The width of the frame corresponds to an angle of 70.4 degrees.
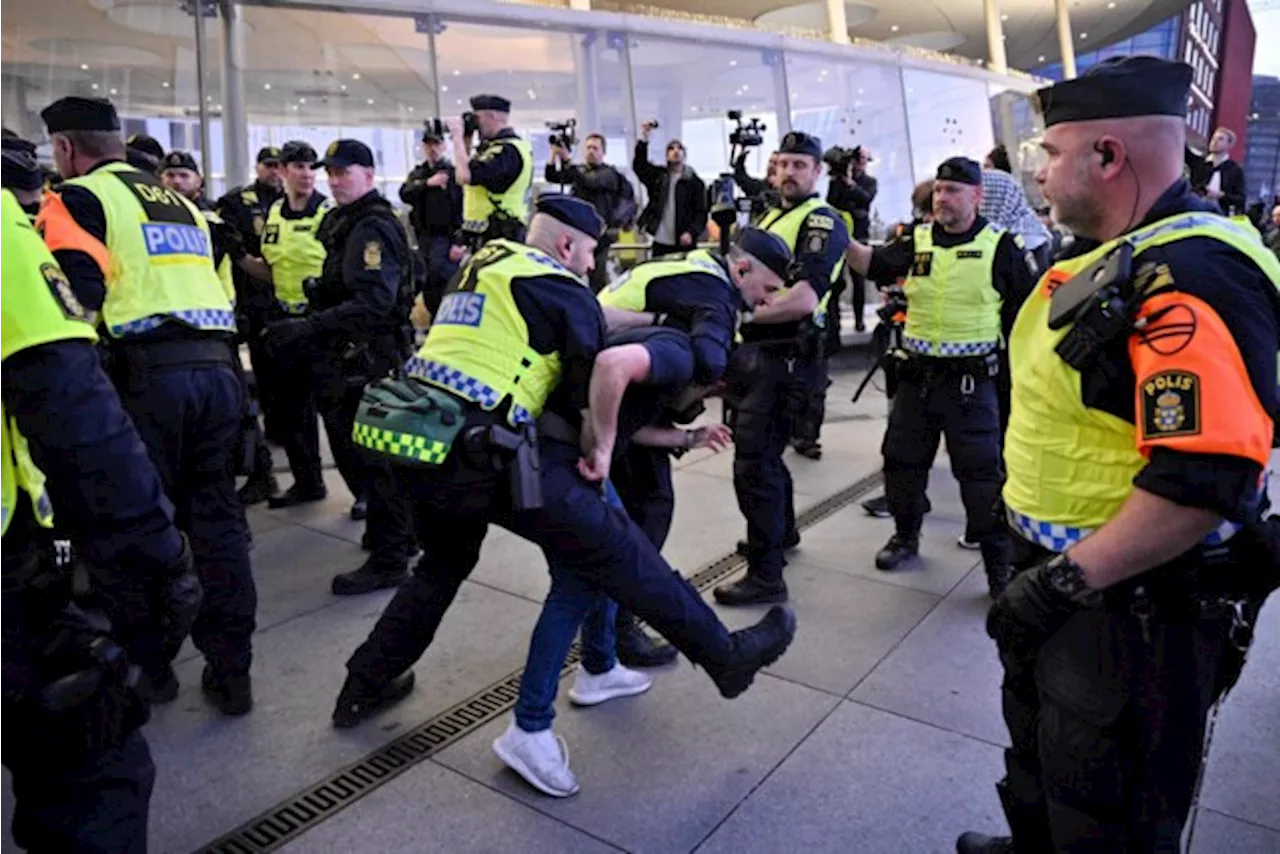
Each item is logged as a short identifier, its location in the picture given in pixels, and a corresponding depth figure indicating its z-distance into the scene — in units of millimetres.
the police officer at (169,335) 2688
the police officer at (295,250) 4668
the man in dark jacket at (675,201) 8648
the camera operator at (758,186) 4332
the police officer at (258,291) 5324
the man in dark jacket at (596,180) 7773
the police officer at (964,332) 3883
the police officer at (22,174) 2706
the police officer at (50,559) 1578
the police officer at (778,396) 3889
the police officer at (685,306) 2730
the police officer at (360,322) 4008
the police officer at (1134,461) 1395
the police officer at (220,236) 4273
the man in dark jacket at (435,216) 6680
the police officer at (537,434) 2328
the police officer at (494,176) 5961
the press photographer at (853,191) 6867
